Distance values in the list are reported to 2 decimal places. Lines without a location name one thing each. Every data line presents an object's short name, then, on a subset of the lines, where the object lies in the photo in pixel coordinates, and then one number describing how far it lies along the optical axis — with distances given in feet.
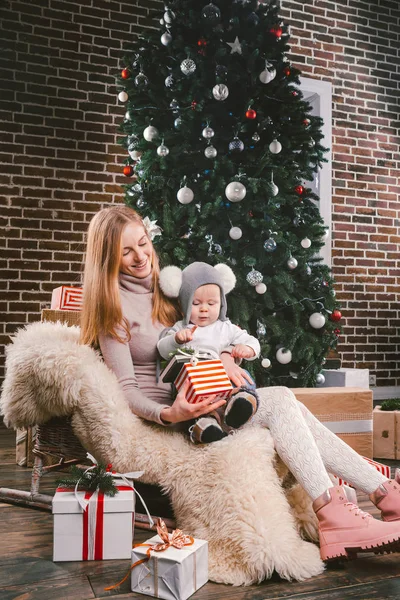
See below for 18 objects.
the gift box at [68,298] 8.70
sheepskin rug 4.44
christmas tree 8.55
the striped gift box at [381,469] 5.62
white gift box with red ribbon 4.76
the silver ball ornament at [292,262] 8.82
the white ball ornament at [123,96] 9.24
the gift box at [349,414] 7.89
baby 5.95
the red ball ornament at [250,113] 8.54
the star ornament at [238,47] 9.21
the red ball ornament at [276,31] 8.91
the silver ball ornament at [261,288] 8.58
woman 4.52
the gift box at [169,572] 4.01
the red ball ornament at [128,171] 9.75
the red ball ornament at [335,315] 9.17
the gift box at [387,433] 8.91
